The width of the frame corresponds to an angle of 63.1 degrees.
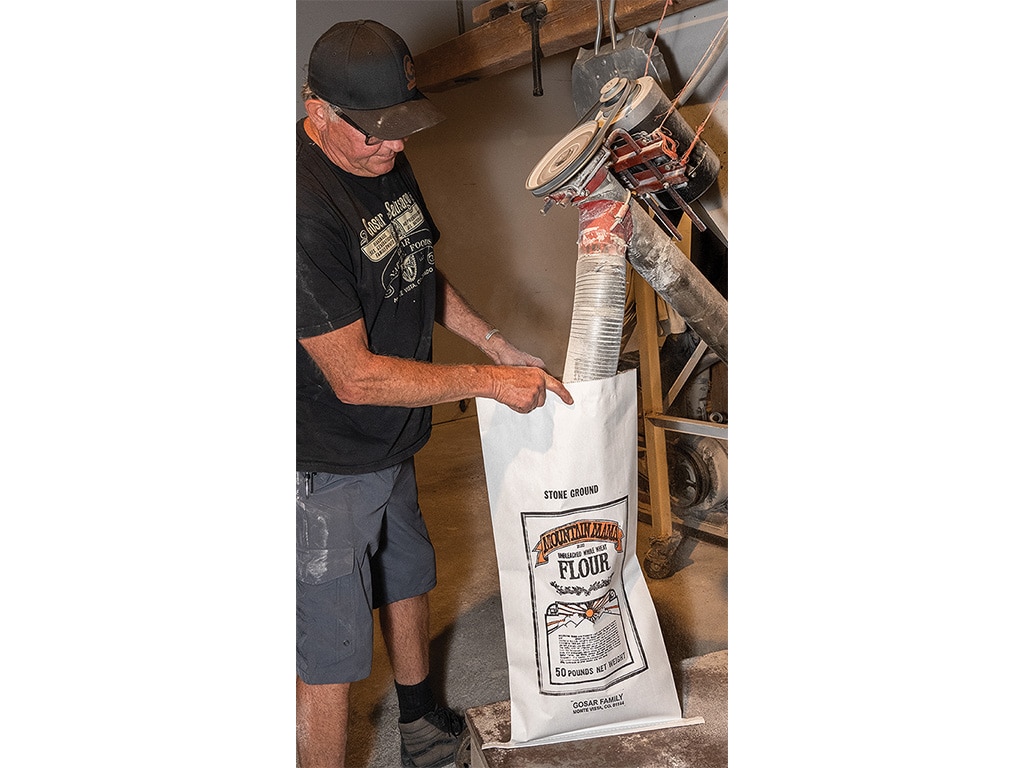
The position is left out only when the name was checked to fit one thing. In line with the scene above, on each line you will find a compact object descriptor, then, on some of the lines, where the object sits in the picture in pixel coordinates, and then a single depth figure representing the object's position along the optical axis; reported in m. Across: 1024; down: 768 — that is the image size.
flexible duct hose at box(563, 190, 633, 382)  1.39
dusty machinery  1.39
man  1.31
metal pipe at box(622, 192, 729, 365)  1.47
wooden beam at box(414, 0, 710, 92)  1.90
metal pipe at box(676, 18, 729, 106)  1.76
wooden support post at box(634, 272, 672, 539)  2.46
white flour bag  1.34
